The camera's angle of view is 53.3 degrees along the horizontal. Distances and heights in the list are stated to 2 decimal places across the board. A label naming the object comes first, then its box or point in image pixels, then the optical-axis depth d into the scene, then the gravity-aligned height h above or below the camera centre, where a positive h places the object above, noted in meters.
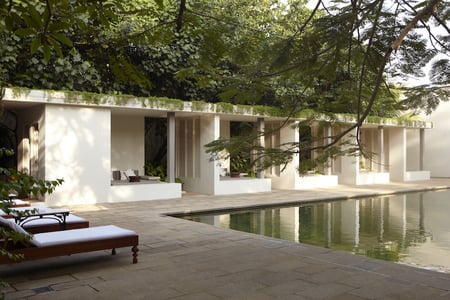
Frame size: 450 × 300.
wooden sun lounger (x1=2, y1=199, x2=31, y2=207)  8.94 -0.95
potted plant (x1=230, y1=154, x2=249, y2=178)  17.42 -0.45
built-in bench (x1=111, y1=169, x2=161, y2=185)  15.05 -0.73
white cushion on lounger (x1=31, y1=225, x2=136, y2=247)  5.45 -1.01
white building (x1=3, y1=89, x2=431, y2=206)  12.51 +0.42
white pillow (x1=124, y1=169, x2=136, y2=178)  16.03 -0.57
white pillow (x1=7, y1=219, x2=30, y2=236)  5.43 -0.87
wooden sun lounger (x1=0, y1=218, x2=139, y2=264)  5.32 -1.07
